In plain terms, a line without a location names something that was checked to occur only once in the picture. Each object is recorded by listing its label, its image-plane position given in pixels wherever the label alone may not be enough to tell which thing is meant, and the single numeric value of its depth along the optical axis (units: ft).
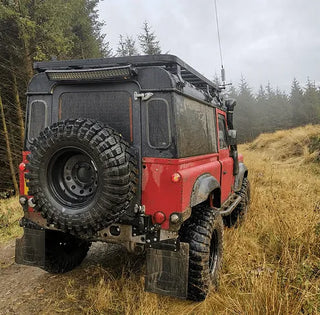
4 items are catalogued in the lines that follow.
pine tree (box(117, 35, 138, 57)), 99.61
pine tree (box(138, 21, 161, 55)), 87.04
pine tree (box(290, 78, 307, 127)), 142.31
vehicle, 7.93
